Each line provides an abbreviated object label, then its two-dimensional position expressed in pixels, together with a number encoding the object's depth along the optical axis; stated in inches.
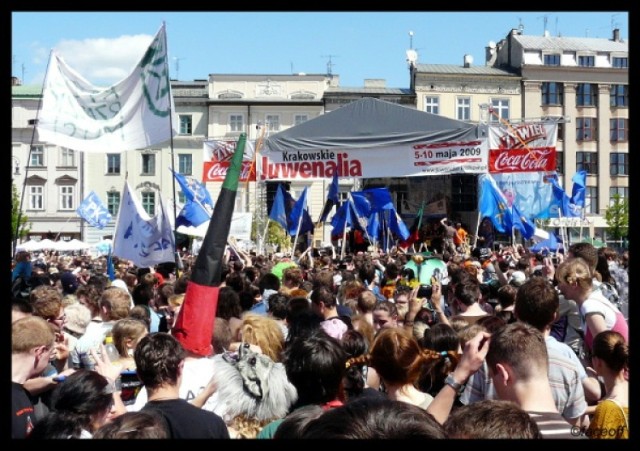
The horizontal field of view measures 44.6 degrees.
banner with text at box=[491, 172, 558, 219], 890.7
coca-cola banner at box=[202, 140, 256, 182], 792.9
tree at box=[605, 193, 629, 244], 2230.6
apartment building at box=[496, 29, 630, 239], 2340.1
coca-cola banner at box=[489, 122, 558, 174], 745.0
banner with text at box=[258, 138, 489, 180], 754.8
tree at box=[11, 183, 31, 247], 2132.1
